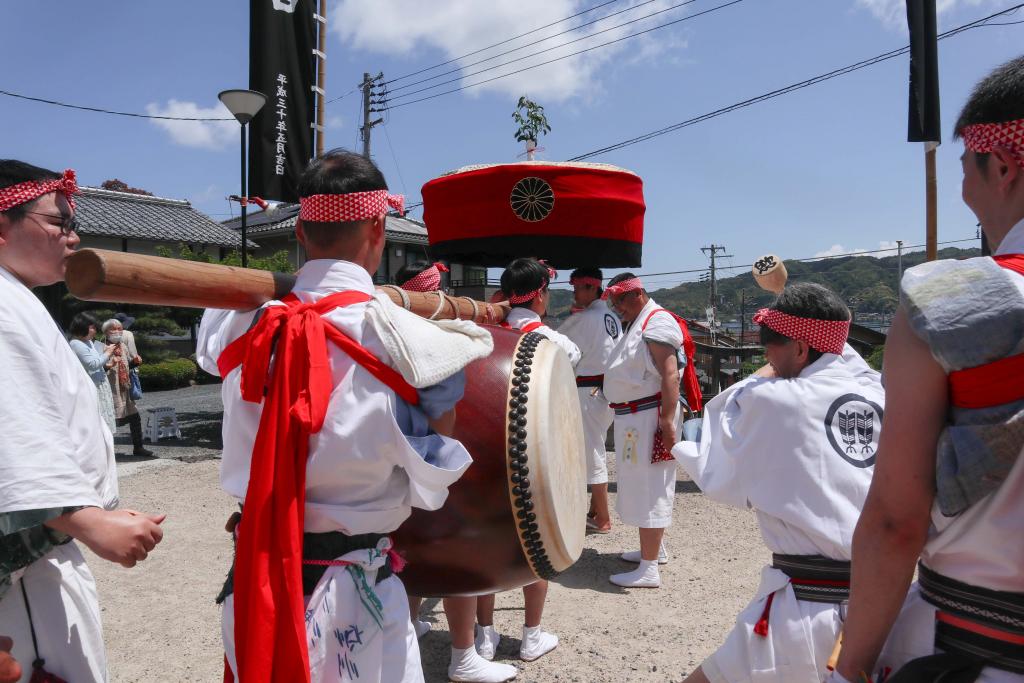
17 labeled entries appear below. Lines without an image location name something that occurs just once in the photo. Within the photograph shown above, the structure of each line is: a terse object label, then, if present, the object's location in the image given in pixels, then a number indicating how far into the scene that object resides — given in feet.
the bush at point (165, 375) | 45.16
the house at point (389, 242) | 58.29
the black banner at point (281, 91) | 18.92
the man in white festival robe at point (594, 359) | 13.89
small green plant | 31.17
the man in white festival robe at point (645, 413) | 11.82
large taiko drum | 5.39
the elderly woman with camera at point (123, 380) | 22.54
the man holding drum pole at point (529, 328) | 9.09
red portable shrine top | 11.31
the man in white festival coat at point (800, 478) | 5.24
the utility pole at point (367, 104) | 58.80
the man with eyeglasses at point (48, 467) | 3.96
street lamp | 17.81
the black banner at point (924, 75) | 11.54
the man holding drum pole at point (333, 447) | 4.17
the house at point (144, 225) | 51.42
